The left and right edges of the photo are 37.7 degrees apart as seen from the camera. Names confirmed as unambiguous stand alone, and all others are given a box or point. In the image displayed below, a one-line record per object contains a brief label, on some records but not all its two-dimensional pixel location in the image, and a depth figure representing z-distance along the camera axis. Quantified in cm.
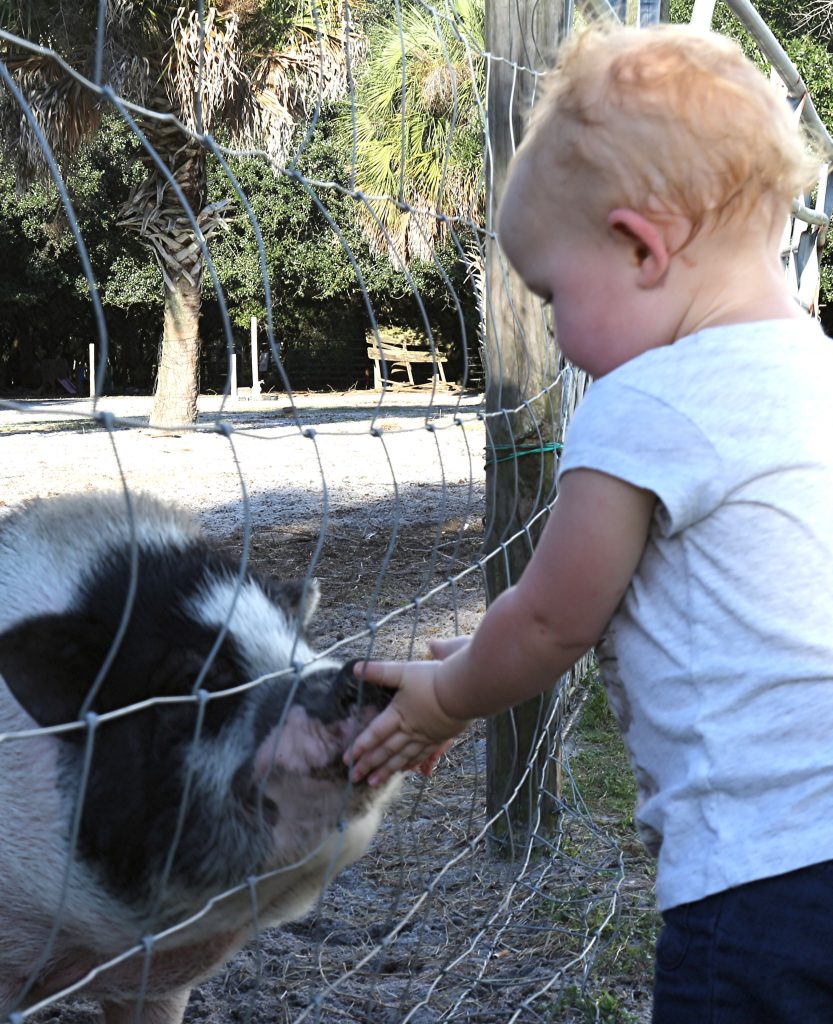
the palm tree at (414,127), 1373
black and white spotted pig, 151
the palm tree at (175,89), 1009
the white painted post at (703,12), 365
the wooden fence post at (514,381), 247
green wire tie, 251
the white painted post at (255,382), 1961
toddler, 106
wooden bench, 2284
